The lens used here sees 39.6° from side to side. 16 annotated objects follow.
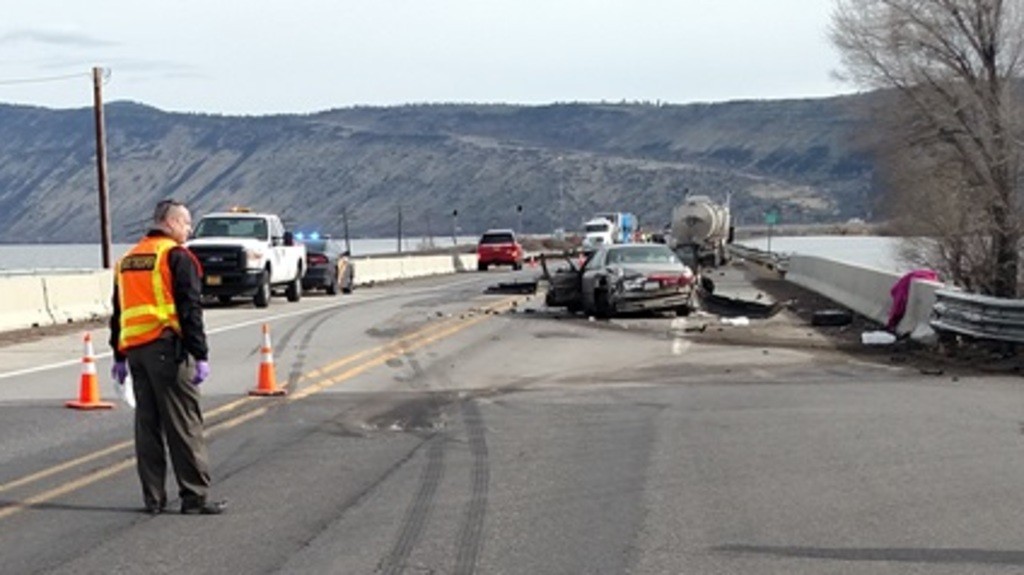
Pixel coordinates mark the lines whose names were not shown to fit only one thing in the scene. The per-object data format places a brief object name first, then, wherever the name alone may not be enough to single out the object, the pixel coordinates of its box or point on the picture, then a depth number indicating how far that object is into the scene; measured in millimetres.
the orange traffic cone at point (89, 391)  13359
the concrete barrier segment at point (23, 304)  24625
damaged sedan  25578
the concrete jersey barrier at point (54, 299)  24891
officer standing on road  8500
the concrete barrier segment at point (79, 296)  26766
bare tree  36125
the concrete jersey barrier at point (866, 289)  20219
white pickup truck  30703
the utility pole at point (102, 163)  42375
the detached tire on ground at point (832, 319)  24016
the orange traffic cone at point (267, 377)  14406
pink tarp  21438
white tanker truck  59938
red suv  63875
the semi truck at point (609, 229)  74188
